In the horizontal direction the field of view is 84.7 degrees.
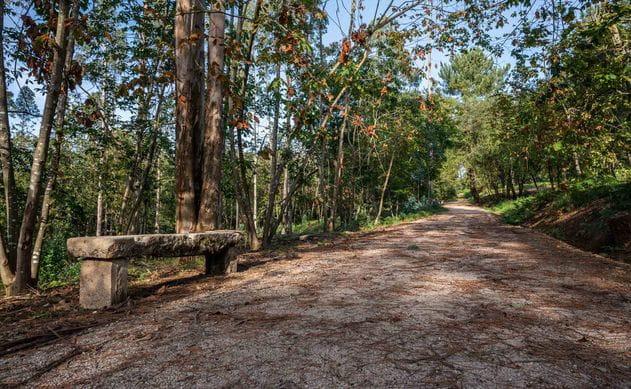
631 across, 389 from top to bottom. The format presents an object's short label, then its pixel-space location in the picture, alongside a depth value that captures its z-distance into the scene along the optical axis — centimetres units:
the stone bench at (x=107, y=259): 338
